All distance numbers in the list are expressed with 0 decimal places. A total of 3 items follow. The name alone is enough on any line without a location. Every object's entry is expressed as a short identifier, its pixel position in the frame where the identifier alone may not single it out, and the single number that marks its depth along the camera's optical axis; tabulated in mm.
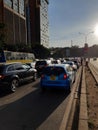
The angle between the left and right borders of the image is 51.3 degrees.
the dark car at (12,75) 5467
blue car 5474
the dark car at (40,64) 11349
